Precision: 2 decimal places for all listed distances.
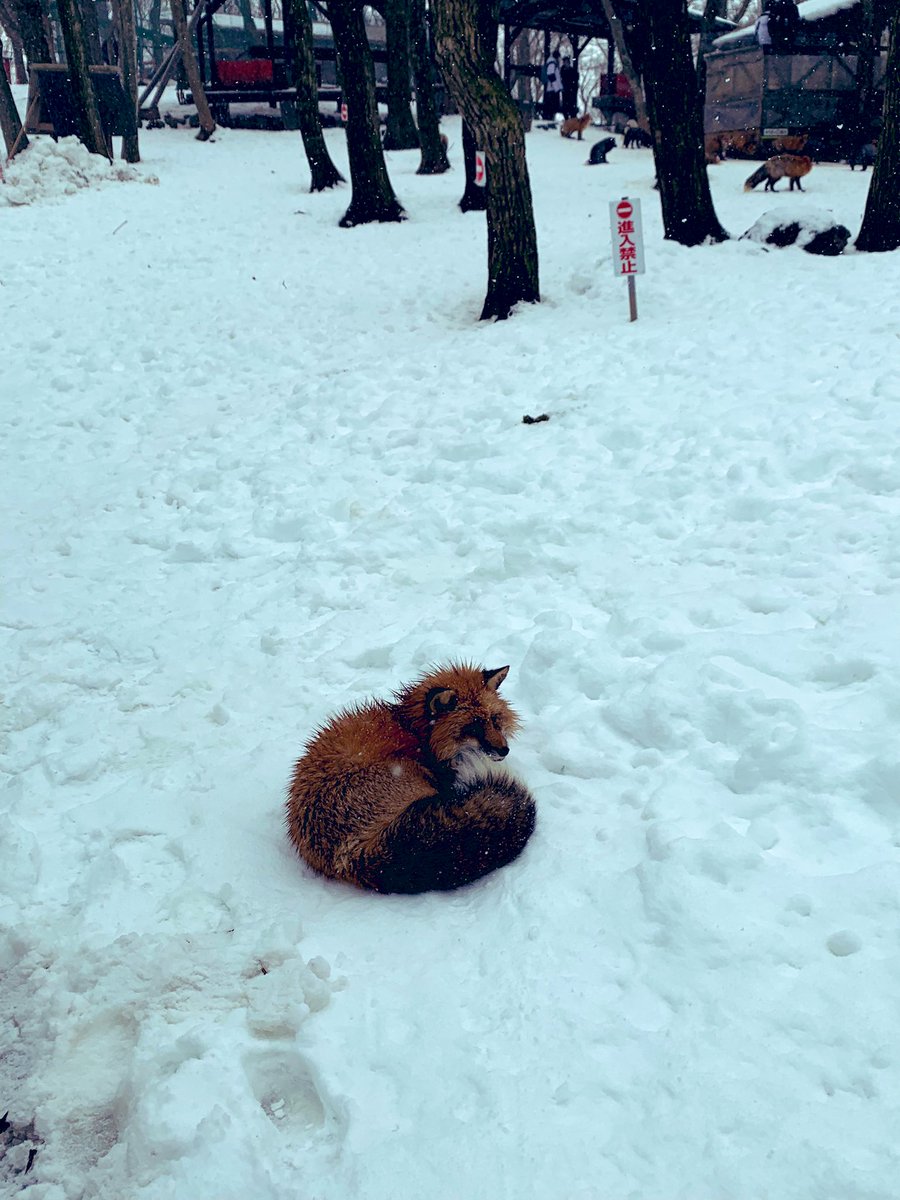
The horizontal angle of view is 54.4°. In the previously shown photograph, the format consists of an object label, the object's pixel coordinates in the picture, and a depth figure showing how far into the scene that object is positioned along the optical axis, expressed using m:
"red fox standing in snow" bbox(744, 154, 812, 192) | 17.42
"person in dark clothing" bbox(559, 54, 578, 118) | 33.70
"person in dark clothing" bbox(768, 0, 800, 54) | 22.30
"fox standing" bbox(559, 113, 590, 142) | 30.23
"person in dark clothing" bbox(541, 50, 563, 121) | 33.44
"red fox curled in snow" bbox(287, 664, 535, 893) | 3.03
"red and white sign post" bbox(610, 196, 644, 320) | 8.47
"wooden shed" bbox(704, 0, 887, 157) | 22.64
